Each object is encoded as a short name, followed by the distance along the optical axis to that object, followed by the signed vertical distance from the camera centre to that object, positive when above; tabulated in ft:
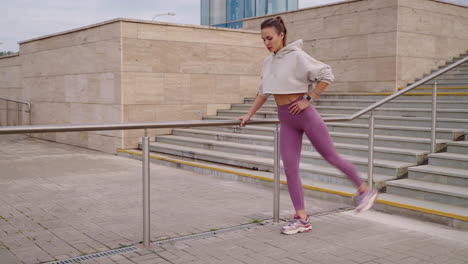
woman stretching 14.78 +0.30
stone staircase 20.13 -2.71
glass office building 110.00 +21.52
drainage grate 13.82 -4.28
